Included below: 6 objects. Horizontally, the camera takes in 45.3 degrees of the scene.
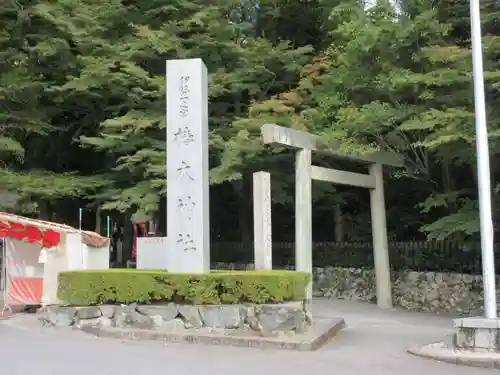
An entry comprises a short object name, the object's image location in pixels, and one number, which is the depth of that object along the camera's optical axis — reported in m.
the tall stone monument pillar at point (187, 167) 11.31
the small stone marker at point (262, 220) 13.43
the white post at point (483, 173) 9.19
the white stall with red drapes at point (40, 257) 14.13
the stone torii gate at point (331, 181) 14.79
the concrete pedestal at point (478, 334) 8.70
